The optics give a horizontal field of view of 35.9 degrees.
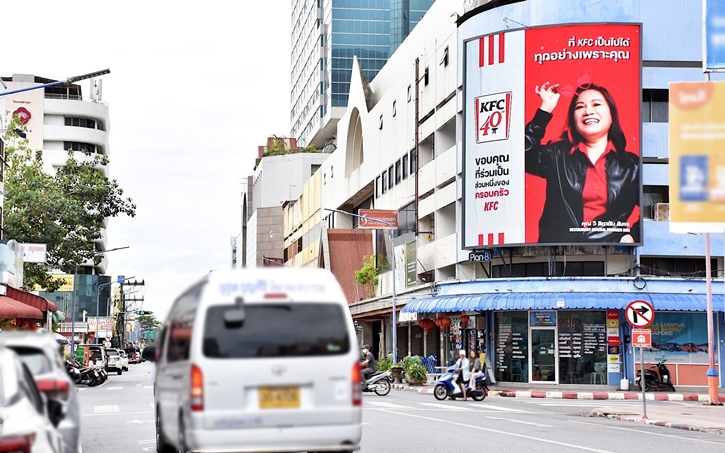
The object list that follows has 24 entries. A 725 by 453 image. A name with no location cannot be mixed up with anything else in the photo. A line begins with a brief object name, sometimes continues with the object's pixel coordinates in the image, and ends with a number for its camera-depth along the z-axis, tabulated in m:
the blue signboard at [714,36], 31.25
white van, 11.70
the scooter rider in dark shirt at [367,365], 37.41
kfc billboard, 45.56
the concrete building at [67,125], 116.56
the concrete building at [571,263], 44.72
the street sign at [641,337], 27.83
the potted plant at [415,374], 48.06
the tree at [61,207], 54.28
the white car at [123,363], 77.72
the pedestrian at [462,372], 34.22
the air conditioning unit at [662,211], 46.38
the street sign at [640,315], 27.86
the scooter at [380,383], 37.53
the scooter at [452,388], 34.81
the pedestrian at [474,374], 34.78
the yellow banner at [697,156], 30.16
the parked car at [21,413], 8.31
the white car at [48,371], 10.05
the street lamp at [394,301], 55.89
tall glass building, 125.12
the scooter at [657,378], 42.03
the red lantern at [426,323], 53.06
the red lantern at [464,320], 49.28
